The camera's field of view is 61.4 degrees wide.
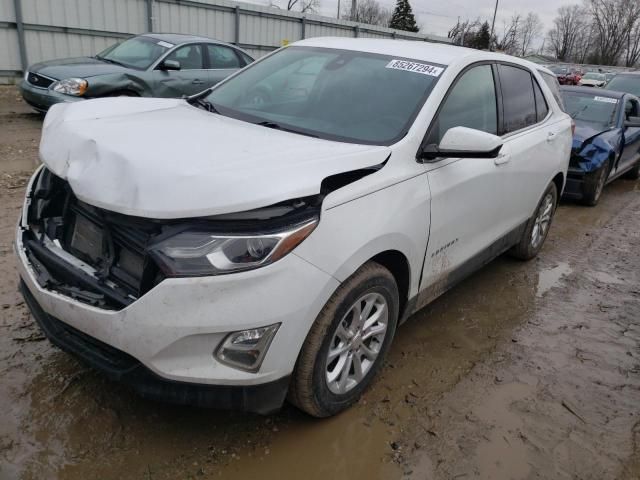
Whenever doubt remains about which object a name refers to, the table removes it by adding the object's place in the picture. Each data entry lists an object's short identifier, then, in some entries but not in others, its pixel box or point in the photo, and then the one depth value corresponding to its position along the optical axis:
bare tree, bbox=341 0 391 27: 68.62
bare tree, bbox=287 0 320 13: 50.08
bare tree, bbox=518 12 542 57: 84.31
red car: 29.91
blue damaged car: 7.21
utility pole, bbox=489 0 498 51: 51.84
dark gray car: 7.93
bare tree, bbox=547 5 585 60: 89.81
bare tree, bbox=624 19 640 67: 81.75
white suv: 2.06
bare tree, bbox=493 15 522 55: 67.01
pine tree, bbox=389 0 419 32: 57.97
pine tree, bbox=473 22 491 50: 56.79
